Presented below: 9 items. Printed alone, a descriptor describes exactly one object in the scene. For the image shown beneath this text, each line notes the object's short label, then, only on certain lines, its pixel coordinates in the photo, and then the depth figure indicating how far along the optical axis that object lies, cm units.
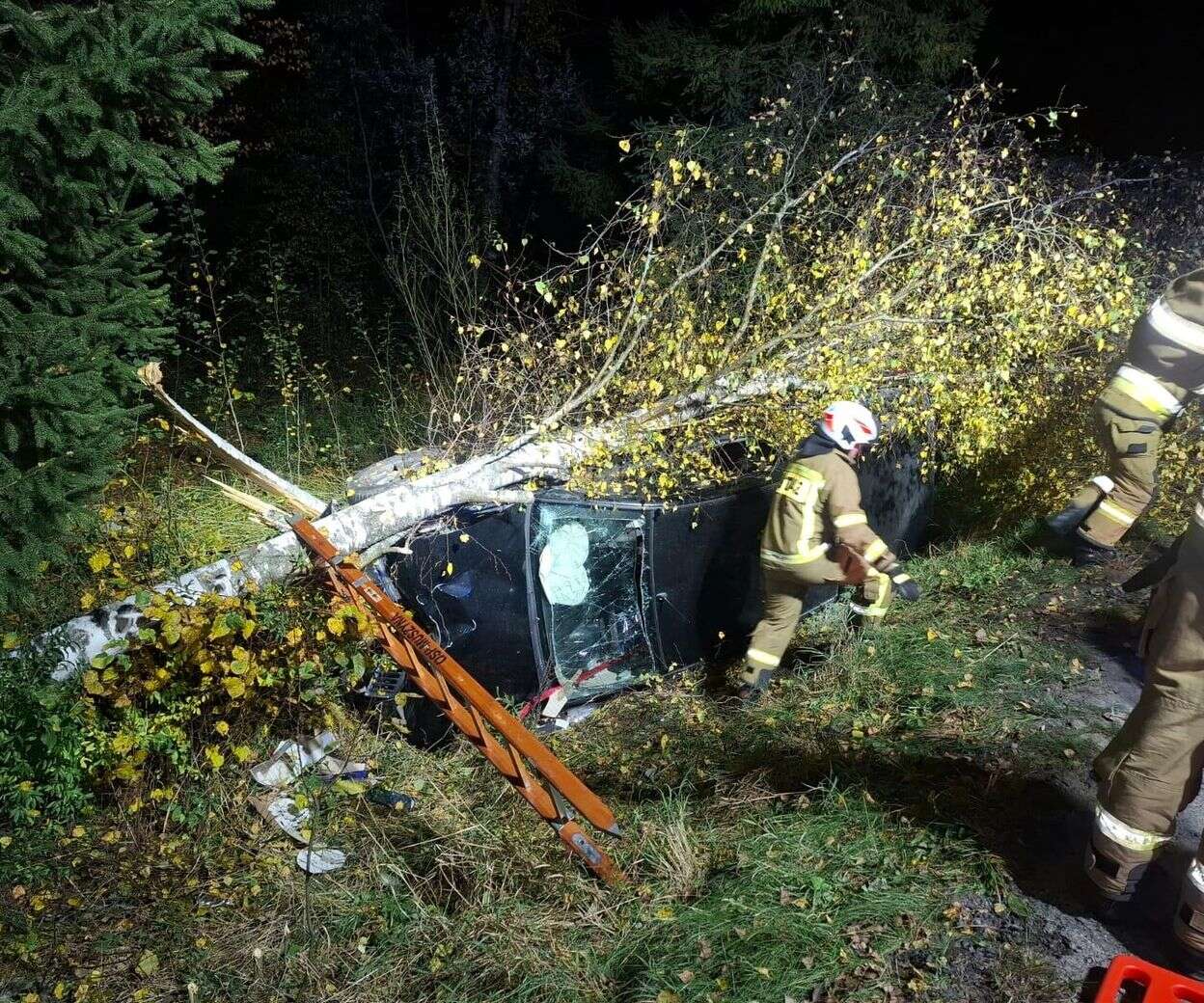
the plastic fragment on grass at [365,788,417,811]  400
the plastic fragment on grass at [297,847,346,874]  368
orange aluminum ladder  320
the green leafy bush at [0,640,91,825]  356
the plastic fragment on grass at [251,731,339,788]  407
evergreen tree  362
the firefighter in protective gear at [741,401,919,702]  431
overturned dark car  440
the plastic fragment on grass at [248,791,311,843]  386
